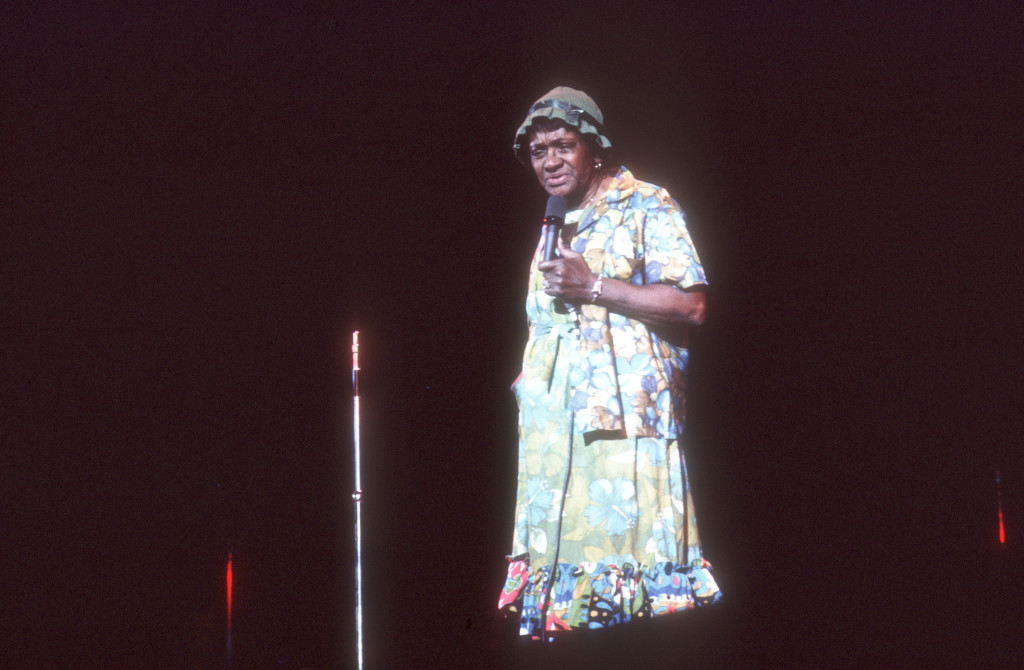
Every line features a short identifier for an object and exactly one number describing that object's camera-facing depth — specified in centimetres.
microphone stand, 1138
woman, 1099
